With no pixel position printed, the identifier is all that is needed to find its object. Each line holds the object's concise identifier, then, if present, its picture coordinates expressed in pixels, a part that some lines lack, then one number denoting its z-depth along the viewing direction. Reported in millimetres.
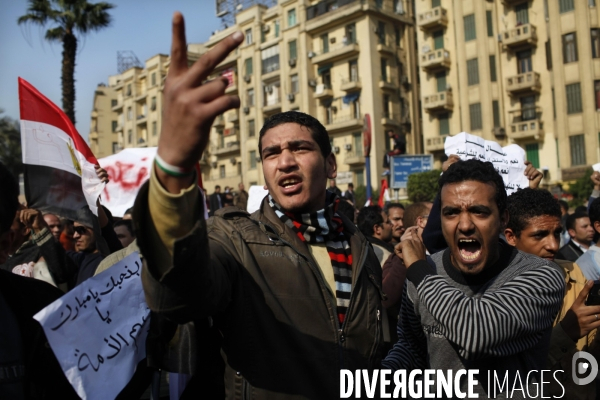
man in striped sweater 2215
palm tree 19125
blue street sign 15281
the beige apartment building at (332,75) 39625
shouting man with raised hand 1433
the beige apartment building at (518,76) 29922
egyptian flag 4246
